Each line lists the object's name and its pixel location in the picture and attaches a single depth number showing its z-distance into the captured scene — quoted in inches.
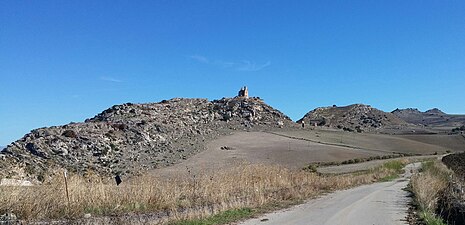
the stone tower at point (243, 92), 6658.5
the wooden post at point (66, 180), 560.1
